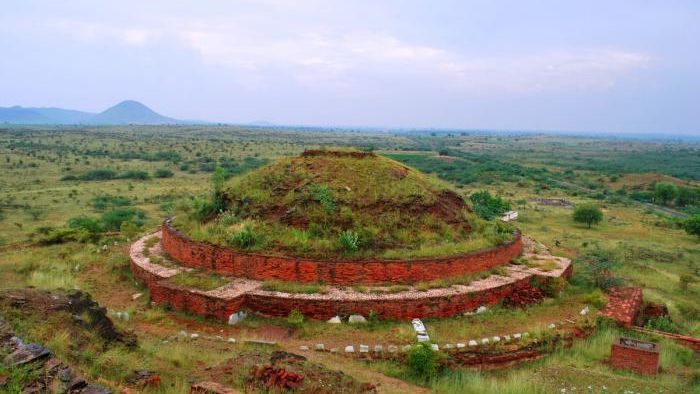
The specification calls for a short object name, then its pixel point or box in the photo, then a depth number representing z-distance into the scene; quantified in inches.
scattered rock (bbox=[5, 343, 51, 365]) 228.4
